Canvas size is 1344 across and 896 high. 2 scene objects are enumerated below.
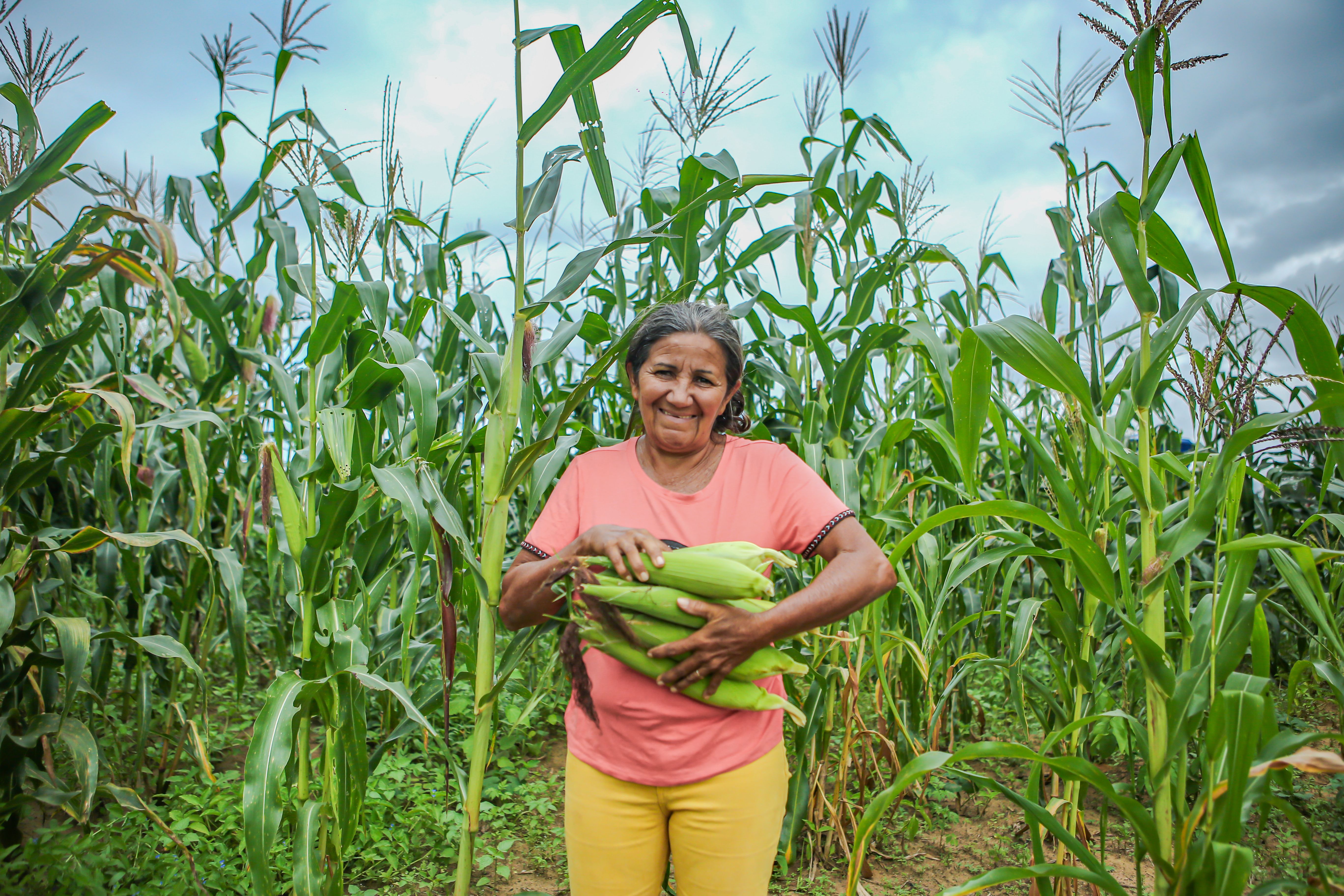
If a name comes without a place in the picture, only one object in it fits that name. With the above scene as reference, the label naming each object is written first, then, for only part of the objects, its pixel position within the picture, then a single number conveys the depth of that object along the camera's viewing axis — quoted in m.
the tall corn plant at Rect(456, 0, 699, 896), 1.69
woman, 1.53
